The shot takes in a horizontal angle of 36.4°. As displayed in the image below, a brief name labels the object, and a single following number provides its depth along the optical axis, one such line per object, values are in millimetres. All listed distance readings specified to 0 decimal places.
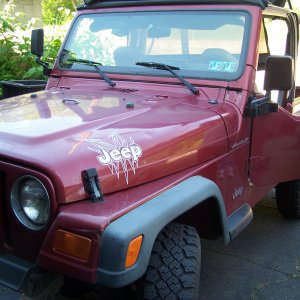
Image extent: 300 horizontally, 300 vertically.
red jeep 1861
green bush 7244
